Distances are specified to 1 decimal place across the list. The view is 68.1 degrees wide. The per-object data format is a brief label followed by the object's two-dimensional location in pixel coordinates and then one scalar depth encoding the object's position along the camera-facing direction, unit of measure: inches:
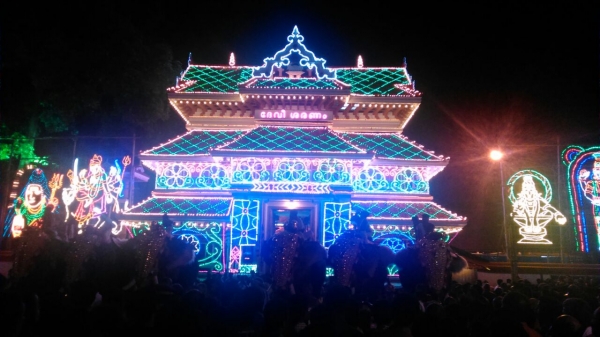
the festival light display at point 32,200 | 1085.1
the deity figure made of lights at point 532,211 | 1045.2
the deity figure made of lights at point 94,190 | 984.3
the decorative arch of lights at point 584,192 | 1075.3
